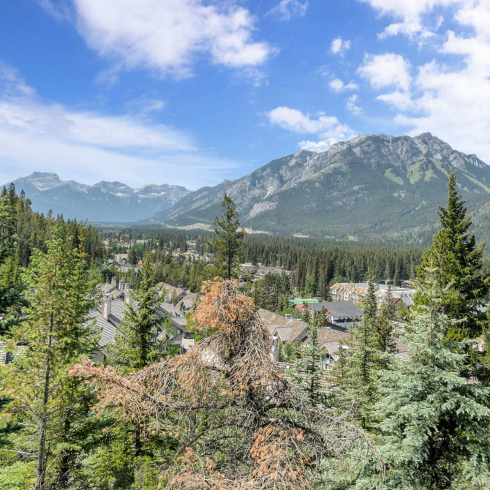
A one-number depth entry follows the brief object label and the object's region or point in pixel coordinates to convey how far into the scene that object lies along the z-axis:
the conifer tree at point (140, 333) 15.77
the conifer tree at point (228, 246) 25.33
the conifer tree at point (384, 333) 21.91
